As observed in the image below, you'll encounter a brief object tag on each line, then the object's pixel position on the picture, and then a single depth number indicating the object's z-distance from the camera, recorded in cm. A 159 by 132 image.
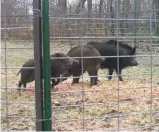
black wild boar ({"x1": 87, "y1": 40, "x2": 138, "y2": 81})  1120
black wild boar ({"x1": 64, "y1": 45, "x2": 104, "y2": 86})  948
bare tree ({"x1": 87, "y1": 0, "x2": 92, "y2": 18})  1122
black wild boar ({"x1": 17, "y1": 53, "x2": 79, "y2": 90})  872
